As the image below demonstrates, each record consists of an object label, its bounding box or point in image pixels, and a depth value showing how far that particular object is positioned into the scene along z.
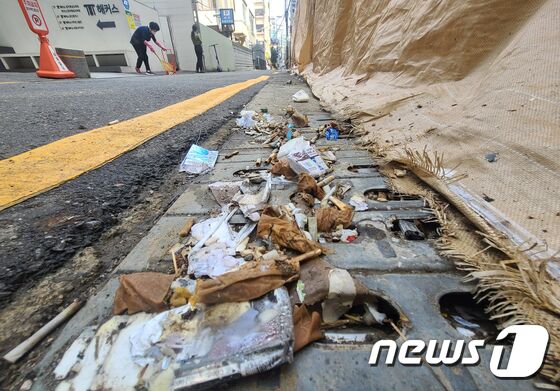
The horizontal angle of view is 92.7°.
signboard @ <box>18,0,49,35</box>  5.68
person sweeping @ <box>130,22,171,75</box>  9.30
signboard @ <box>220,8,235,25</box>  20.62
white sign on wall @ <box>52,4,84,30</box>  10.90
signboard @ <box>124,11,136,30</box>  11.09
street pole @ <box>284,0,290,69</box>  17.56
